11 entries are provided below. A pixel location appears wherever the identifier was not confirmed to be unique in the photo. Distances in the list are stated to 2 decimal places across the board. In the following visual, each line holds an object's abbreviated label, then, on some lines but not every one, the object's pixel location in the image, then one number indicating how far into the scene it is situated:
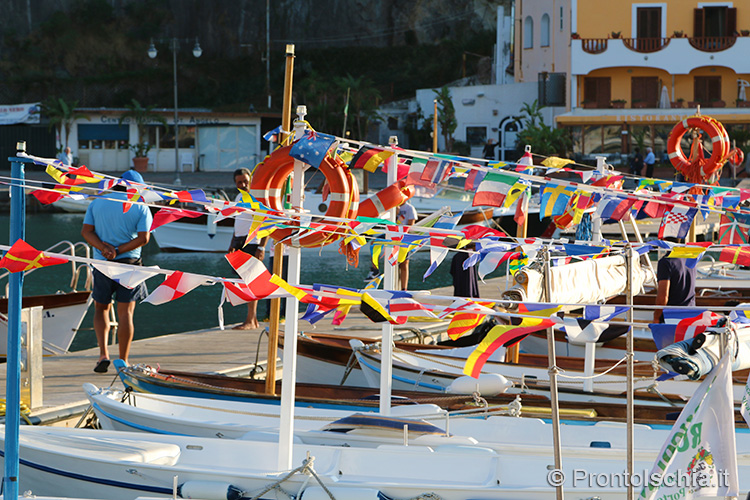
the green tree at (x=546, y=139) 78.37
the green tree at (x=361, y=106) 95.19
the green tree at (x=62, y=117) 87.06
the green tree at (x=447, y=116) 89.50
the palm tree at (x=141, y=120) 87.12
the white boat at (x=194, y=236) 54.28
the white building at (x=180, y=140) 89.06
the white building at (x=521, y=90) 86.94
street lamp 80.64
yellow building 79.56
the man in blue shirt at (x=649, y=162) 72.50
